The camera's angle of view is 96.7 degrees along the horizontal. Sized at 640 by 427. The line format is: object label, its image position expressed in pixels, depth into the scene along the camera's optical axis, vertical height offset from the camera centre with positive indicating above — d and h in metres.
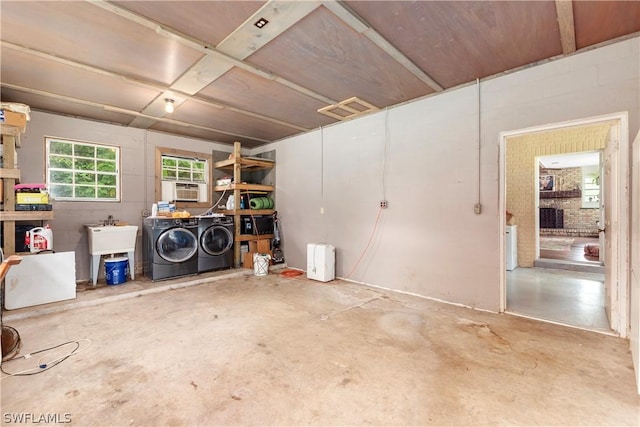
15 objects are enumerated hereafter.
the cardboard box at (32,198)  3.32 +0.18
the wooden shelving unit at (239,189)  5.48 +0.47
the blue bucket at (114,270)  4.32 -0.87
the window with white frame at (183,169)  5.51 +0.87
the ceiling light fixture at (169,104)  3.74 +1.43
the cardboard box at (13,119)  3.11 +1.05
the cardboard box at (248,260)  5.46 -0.93
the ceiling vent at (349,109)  3.87 +1.51
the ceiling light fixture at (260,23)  2.25 +1.52
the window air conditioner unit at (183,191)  5.45 +0.42
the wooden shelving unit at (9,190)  3.18 +0.27
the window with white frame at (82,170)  4.37 +0.69
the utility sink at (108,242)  4.19 -0.44
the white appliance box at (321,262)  4.73 -0.86
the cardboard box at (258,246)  5.70 -0.70
